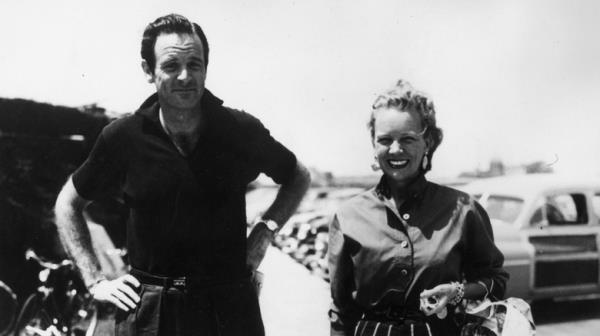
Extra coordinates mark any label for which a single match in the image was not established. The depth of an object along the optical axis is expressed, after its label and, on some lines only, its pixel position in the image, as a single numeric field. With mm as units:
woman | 1939
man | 2102
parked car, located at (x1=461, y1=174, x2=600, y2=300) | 6188
